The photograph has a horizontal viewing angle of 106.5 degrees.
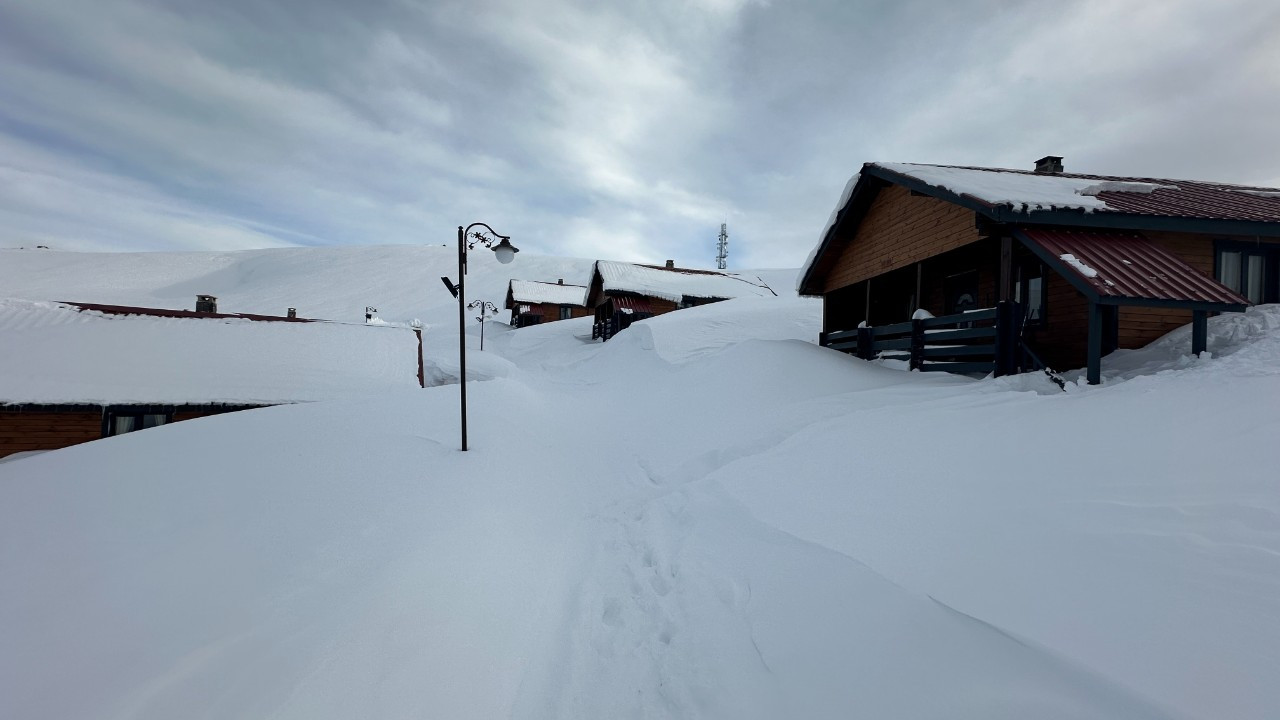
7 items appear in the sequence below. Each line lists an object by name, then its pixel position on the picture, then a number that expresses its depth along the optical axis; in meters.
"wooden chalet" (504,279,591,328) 43.69
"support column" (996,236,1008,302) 8.34
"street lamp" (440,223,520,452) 8.12
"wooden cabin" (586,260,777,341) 29.06
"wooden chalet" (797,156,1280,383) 7.10
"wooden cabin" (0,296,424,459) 11.15
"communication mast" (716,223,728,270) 110.50
